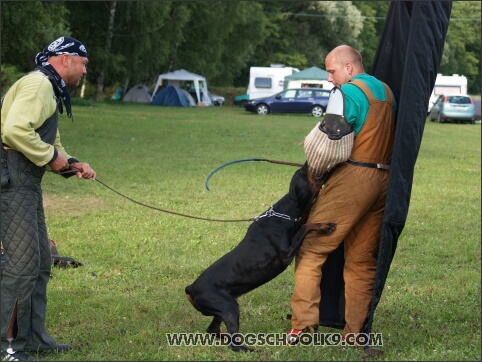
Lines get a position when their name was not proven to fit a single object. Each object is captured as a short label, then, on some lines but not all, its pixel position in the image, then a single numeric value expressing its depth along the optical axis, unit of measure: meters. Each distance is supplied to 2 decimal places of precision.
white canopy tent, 53.41
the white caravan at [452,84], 57.41
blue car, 42.66
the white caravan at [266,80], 56.06
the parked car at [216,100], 57.34
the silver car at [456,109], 40.02
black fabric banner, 5.20
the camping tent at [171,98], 51.03
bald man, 5.52
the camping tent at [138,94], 53.72
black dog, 5.41
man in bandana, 5.07
